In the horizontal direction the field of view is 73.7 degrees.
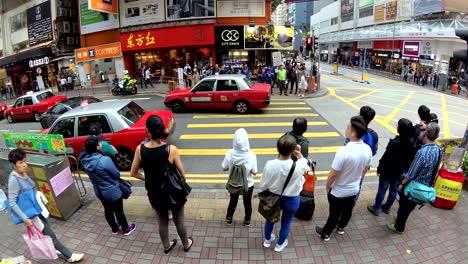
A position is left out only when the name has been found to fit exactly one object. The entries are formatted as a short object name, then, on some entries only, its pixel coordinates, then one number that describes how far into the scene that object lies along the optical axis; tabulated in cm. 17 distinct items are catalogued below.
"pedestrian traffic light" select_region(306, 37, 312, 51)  1925
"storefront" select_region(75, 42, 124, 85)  2662
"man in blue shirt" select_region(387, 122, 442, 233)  417
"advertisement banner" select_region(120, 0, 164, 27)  2416
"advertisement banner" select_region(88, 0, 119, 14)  2277
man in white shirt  384
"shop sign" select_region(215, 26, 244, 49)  2283
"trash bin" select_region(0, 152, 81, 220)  485
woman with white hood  424
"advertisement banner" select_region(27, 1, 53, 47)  3067
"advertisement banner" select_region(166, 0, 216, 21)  2286
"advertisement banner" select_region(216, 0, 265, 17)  2284
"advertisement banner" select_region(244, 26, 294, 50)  2280
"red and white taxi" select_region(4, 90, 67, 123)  1575
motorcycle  2058
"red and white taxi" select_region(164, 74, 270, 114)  1274
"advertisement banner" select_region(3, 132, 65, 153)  596
